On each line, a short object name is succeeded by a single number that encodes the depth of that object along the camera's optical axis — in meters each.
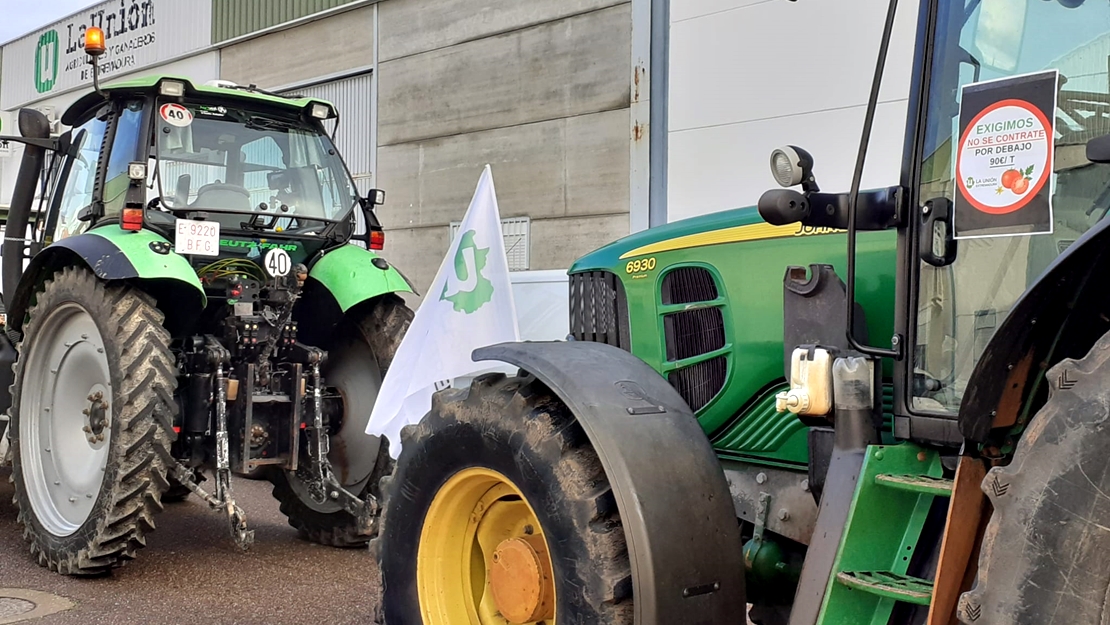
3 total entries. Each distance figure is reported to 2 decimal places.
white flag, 5.29
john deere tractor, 2.14
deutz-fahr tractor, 5.24
